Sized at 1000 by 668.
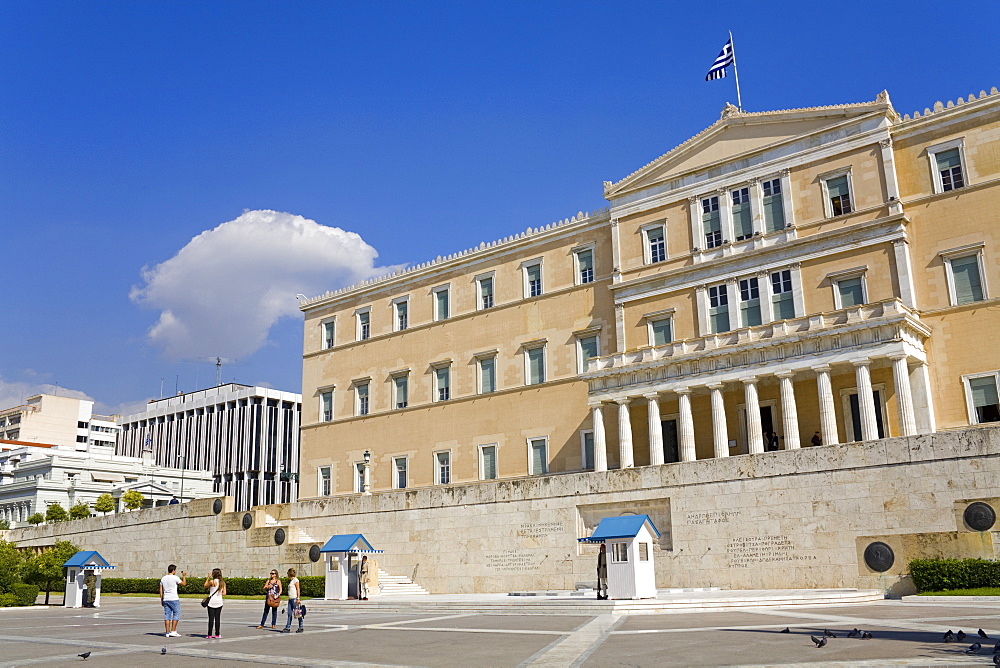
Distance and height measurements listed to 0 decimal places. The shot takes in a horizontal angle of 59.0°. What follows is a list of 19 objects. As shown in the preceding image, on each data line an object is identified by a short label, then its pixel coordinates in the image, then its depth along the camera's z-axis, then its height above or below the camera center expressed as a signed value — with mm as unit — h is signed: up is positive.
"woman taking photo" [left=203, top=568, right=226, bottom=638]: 20688 -1404
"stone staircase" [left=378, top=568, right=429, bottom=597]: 37219 -2306
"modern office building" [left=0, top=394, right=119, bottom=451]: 126250 +17635
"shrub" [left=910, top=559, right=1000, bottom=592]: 25234 -1859
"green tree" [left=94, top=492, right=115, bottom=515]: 70500 +3033
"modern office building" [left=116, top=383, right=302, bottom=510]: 129375 +14400
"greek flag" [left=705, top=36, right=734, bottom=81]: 41688 +20787
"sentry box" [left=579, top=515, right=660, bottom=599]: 25438 -1029
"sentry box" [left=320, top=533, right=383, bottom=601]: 33250 -1126
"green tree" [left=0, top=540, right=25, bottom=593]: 38531 -816
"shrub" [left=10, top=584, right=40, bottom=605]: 37781 -1952
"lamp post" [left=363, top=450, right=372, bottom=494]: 51700 +2889
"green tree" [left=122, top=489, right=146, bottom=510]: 72650 +3435
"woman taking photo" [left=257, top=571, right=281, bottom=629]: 23297 -1526
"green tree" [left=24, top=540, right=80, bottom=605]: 40656 -1016
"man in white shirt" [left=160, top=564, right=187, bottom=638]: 21000 -1433
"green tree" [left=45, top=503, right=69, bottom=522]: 67188 +2274
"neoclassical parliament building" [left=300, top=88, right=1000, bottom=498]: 35500 +9610
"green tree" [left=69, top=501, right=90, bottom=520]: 65188 +2309
